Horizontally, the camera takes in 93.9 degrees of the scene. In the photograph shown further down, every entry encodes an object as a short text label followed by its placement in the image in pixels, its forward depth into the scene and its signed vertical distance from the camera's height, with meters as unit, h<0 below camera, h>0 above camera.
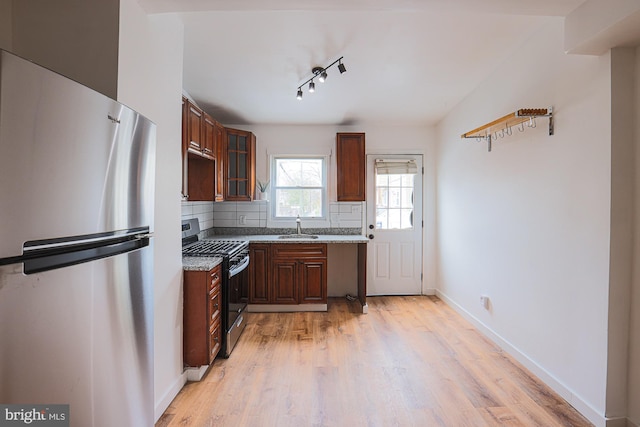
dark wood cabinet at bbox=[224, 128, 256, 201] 3.85 +0.60
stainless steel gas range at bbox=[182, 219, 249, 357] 2.58 -0.57
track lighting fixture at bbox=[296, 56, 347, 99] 2.43 +1.24
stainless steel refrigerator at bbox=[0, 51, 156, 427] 0.68 -0.11
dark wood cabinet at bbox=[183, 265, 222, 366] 2.20 -0.80
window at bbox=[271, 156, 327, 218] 4.46 +0.36
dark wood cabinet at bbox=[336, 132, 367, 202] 4.16 +0.60
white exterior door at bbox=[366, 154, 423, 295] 4.45 -0.30
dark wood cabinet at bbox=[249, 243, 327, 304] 3.69 -0.79
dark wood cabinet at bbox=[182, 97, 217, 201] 2.43 +0.54
